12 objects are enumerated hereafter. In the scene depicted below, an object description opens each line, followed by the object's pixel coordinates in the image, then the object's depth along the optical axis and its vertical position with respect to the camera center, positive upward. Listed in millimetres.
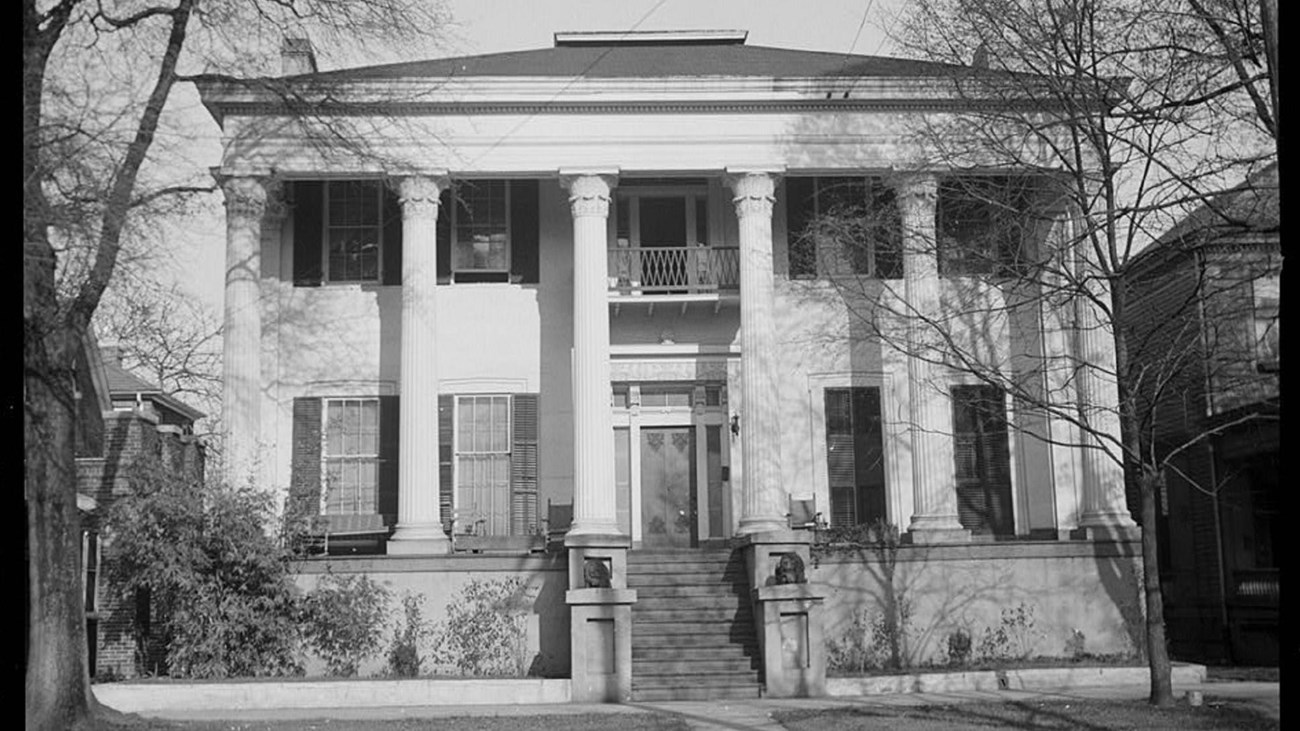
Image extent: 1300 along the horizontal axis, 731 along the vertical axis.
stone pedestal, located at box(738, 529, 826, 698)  18688 -1183
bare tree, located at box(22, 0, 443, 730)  12727 +2839
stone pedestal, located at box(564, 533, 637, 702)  18531 -1119
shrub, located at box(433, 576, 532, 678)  20359 -1076
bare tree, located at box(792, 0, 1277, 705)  14016 +4515
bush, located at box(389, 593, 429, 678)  20078 -1206
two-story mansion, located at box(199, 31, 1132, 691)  22141 +3992
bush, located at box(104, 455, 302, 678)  18953 -137
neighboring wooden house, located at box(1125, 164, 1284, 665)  24969 +727
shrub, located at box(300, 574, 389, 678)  19984 -910
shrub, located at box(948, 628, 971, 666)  20969 -1490
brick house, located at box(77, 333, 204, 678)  19891 +875
